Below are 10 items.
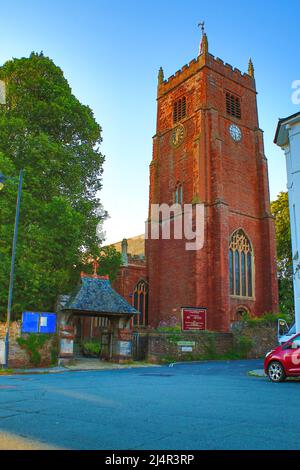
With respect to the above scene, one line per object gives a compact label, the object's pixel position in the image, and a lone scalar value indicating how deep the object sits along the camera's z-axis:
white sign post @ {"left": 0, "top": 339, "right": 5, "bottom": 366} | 18.81
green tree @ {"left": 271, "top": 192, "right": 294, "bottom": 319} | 38.12
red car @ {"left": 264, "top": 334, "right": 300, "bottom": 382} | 12.27
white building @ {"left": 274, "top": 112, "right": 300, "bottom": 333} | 19.75
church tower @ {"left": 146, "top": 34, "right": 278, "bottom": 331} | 31.80
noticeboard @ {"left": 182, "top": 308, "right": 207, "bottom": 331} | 25.89
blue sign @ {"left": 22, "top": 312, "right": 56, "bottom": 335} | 20.38
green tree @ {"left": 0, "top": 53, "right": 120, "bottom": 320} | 21.09
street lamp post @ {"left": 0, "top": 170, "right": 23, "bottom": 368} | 18.59
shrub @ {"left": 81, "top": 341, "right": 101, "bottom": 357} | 28.78
